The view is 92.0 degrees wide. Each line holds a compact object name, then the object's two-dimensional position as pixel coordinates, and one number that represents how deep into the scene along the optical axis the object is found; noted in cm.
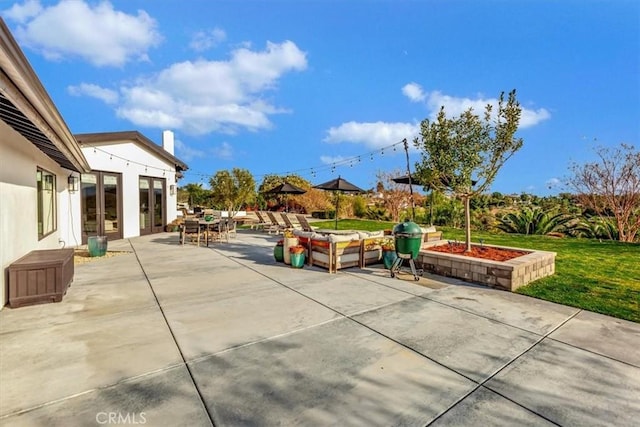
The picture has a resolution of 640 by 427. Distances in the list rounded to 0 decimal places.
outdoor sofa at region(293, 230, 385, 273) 661
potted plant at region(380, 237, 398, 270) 653
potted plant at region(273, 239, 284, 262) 752
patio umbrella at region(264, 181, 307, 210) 1596
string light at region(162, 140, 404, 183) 1415
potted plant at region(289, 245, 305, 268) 692
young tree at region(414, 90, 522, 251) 657
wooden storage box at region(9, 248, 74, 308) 432
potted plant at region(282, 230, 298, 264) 726
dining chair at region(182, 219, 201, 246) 1015
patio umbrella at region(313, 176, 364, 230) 1255
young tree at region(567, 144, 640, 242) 1035
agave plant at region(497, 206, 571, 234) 1191
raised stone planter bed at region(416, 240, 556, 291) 519
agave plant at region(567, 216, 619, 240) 1091
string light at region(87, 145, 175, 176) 1119
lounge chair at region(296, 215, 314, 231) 1036
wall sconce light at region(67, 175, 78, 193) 1003
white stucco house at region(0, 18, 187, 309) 304
